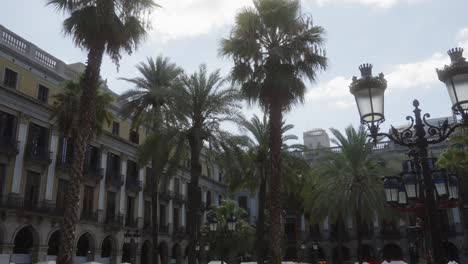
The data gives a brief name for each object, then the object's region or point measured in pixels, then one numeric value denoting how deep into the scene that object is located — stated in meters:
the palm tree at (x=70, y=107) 26.33
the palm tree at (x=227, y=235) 38.56
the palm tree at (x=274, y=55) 18.80
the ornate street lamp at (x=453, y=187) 11.70
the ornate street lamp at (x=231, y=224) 26.52
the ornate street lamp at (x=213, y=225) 28.31
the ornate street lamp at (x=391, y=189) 10.70
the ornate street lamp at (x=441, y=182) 10.59
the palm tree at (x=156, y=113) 24.23
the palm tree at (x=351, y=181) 30.48
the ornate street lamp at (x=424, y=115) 7.30
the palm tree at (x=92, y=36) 16.03
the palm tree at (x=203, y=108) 23.62
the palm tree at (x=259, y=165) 29.14
